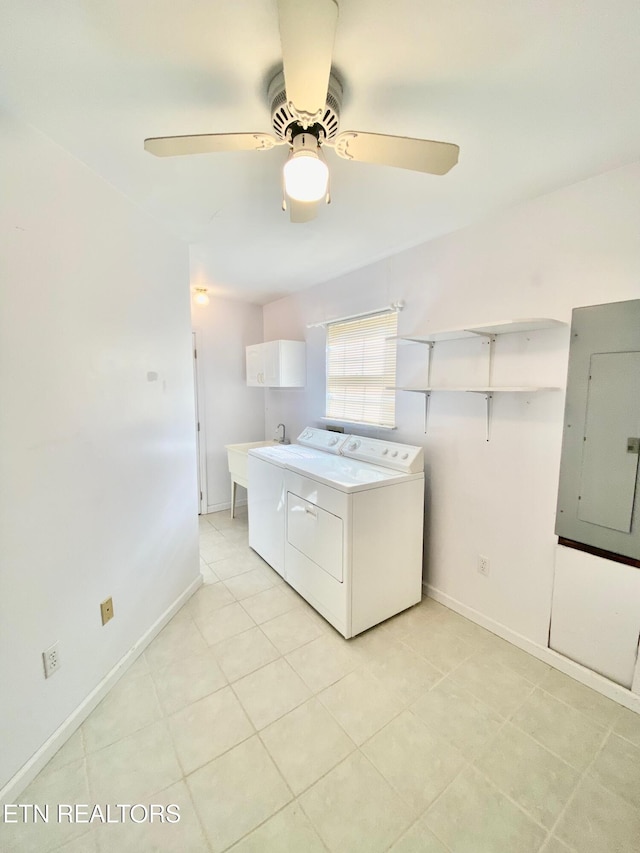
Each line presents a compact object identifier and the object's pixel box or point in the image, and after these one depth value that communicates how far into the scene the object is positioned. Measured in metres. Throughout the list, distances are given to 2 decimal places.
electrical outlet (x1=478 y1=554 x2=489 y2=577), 2.07
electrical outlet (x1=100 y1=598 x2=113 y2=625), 1.62
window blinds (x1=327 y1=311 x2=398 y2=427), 2.64
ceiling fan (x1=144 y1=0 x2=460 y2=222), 0.89
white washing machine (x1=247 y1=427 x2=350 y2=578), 2.53
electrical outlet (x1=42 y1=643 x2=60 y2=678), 1.35
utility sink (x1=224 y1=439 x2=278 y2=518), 3.46
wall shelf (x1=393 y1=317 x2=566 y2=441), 1.65
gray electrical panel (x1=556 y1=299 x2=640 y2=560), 1.52
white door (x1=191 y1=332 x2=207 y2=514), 3.76
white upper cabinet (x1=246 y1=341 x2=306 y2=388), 3.36
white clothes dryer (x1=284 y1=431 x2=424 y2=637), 1.94
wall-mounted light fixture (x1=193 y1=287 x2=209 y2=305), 3.28
